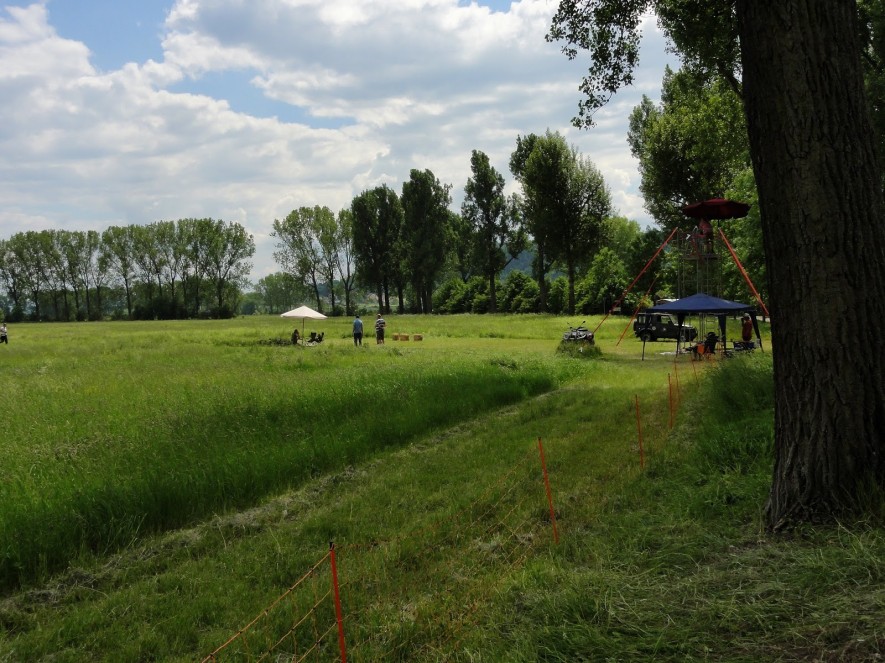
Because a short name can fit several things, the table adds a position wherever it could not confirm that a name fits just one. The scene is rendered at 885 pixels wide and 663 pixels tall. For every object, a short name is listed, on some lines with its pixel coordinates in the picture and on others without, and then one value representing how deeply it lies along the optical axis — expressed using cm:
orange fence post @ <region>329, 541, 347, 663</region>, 346
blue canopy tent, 2000
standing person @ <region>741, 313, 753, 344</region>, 2280
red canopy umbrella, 2050
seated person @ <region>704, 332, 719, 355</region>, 2132
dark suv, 2728
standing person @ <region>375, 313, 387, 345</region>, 3272
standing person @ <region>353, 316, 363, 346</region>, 3103
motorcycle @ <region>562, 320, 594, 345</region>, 2438
